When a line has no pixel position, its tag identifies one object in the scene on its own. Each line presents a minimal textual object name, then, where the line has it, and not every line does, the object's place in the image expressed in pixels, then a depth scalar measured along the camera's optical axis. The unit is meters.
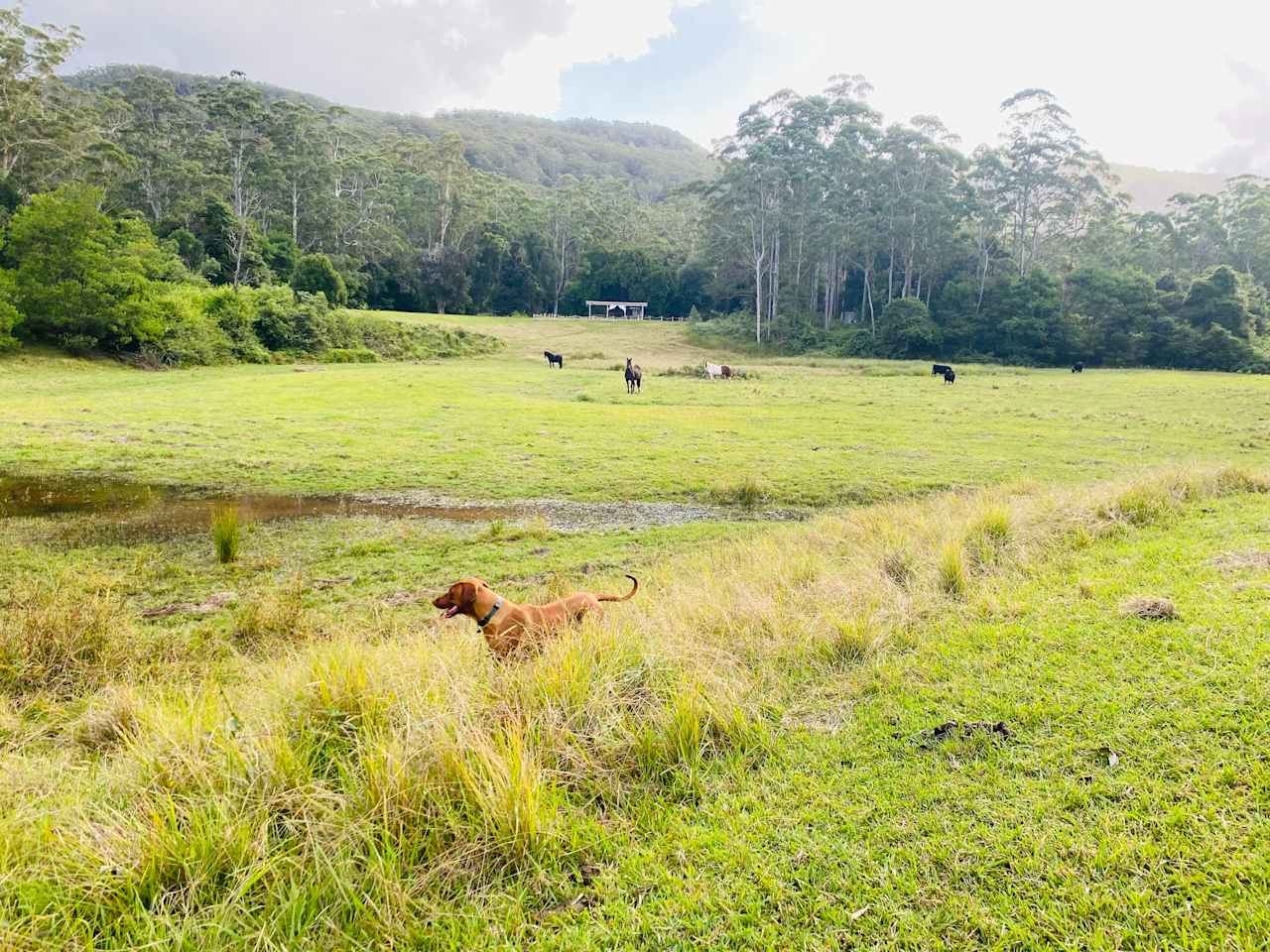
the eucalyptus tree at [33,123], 44.47
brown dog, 4.82
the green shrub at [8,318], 28.67
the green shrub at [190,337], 32.16
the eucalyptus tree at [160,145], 55.91
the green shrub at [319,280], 50.46
